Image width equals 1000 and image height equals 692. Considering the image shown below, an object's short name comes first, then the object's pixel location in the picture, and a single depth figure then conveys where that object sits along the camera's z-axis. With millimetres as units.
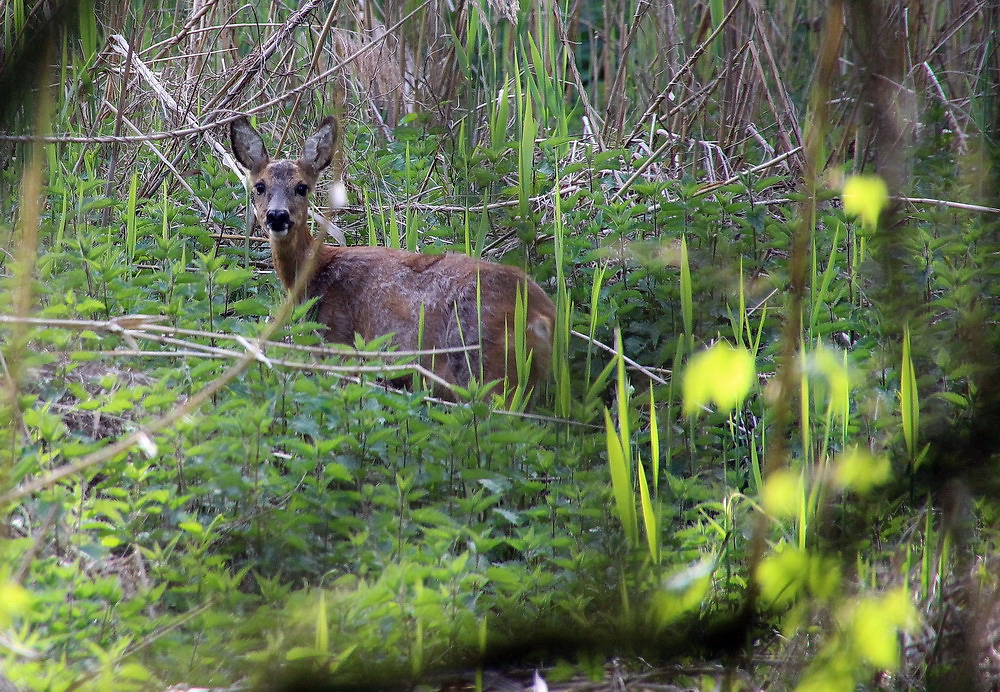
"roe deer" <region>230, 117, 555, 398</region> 36056
